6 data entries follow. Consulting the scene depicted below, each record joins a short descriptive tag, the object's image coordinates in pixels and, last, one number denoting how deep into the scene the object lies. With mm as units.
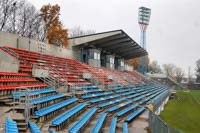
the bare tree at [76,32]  46058
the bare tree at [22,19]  26738
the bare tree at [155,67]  79607
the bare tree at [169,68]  85470
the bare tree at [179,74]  77666
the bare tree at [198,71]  71455
